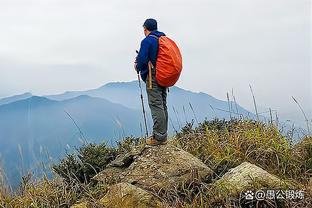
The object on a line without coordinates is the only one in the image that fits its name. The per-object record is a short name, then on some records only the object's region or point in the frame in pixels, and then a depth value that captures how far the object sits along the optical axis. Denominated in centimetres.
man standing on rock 736
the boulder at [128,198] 612
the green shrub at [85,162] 785
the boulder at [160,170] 683
